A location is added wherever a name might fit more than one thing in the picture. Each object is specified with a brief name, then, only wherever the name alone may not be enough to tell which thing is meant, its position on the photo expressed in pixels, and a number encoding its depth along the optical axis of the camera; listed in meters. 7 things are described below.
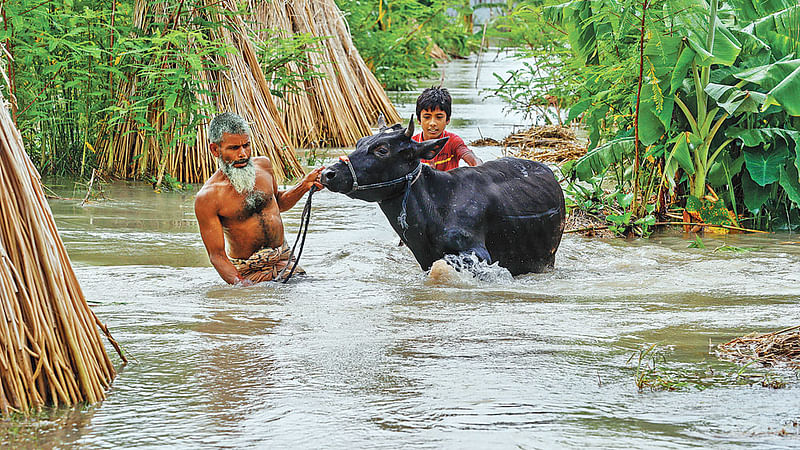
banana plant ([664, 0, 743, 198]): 15.03
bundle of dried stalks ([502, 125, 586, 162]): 22.78
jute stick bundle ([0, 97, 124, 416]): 6.62
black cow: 11.41
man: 11.36
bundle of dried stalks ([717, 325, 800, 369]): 8.04
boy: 13.40
